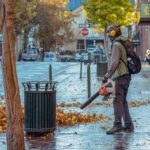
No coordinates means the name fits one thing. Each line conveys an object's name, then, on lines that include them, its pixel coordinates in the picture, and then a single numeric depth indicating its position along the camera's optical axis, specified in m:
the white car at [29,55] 74.12
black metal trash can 9.81
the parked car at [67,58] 75.75
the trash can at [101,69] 28.62
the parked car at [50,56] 73.04
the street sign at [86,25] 32.02
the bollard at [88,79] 17.28
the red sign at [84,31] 35.07
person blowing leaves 10.24
